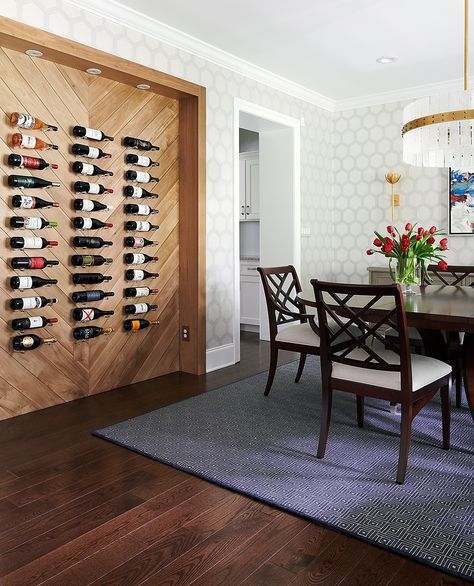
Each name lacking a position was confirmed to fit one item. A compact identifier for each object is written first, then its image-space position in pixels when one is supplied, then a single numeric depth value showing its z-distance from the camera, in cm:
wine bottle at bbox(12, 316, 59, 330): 324
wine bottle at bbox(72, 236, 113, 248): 360
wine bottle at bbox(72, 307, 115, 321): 362
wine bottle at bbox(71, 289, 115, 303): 361
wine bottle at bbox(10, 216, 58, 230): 321
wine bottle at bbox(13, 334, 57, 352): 326
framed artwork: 513
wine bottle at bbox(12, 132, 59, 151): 319
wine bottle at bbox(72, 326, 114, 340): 363
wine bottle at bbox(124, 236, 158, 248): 395
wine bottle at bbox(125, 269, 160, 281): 398
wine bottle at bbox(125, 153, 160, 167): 392
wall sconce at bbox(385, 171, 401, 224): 552
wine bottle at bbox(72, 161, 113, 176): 355
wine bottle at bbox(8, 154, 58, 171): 318
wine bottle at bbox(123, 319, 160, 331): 400
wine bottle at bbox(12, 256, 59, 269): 322
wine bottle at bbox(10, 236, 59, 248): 322
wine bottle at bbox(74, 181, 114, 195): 359
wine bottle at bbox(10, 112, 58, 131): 317
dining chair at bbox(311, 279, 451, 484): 237
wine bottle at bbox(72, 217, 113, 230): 358
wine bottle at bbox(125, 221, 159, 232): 394
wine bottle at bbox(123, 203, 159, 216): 394
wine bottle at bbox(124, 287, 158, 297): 398
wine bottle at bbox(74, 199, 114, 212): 358
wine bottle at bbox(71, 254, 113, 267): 360
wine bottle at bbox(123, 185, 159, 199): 392
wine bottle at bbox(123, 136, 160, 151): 390
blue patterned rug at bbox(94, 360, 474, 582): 199
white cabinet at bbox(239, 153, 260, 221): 638
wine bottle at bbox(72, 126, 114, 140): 354
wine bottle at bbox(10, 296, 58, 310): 324
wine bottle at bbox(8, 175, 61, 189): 320
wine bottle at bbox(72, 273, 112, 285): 362
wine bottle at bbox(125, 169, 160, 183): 393
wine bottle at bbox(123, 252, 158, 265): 396
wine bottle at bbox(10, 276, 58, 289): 322
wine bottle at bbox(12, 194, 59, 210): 321
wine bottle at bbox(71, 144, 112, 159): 354
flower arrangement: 313
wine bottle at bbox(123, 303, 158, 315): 398
